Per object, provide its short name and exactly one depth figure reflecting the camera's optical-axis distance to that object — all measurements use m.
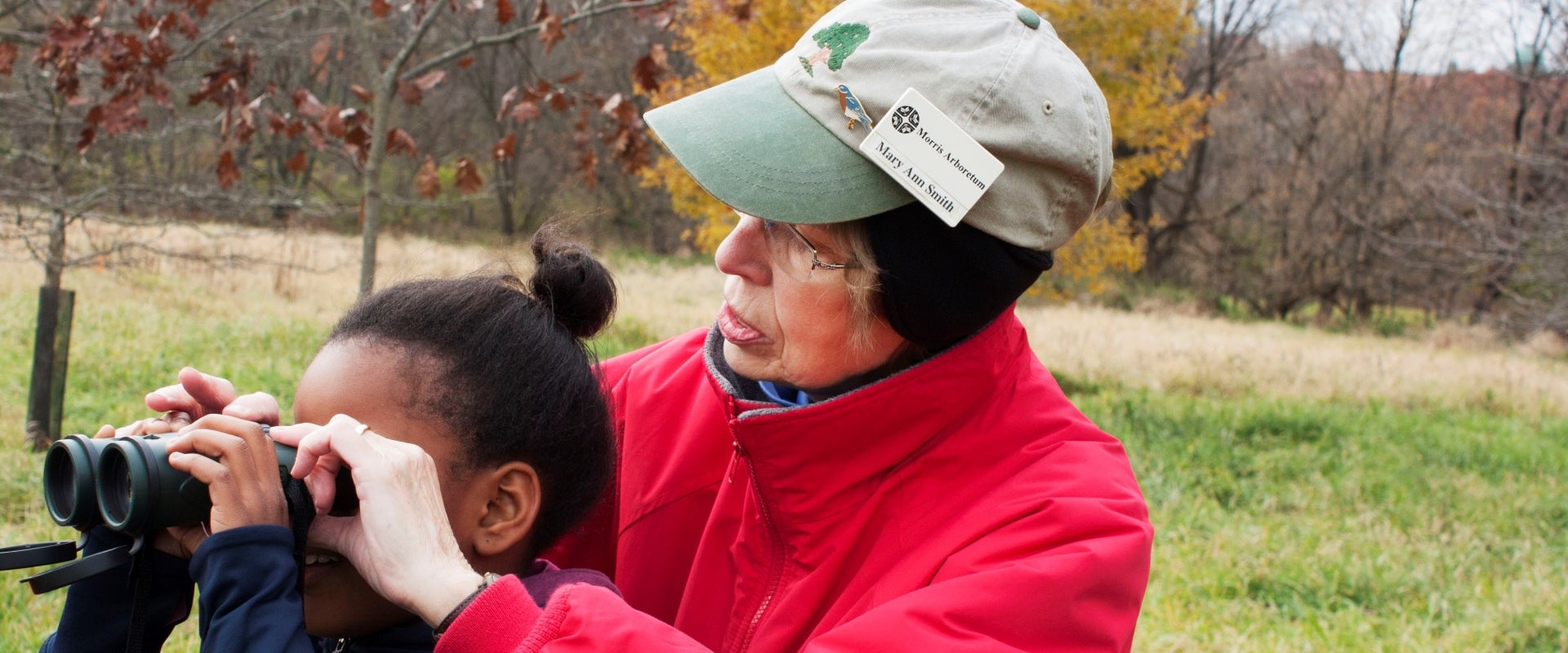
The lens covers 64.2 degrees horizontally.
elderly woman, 1.57
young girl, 1.34
